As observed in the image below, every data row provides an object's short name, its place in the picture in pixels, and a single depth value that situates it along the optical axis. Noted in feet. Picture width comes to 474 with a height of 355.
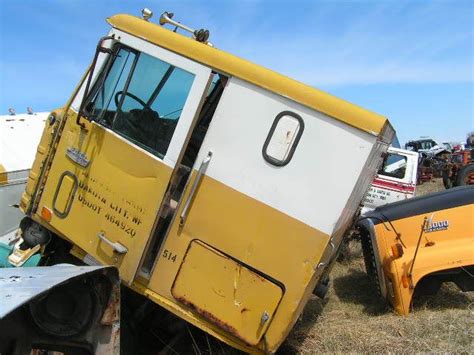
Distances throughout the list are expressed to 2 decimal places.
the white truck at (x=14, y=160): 24.66
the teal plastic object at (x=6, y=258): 14.89
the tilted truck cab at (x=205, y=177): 11.12
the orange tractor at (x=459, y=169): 48.62
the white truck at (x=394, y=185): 34.09
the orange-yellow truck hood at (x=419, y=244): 15.70
